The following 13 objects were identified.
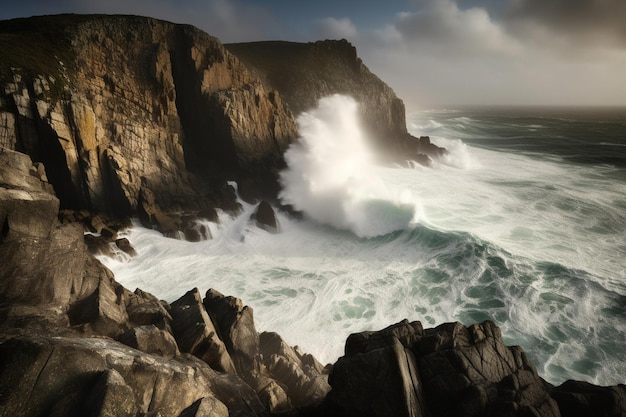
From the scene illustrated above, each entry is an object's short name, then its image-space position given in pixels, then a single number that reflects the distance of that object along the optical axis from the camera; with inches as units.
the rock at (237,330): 431.2
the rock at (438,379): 268.4
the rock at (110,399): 214.5
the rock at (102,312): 356.5
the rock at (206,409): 230.5
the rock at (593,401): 267.4
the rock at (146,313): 404.6
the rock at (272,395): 355.7
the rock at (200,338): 390.9
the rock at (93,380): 222.5
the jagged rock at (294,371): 398.6
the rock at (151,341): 335.6
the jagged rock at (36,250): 368.2
